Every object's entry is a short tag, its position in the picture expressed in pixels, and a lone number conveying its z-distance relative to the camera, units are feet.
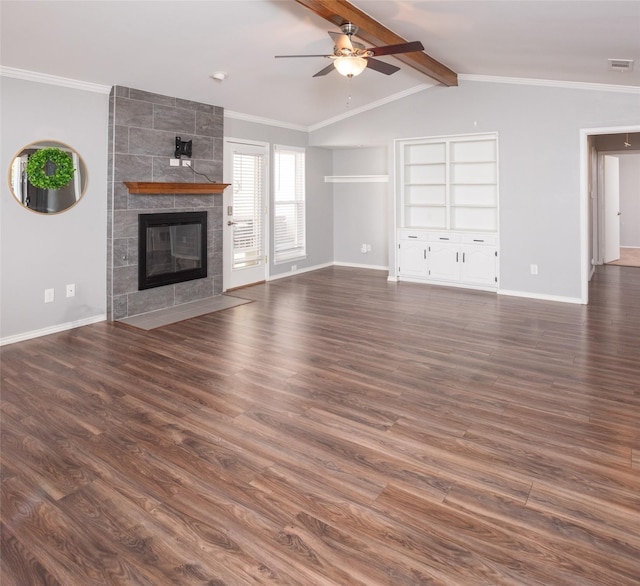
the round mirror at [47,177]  14.96
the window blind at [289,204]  26.09
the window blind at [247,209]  23.29
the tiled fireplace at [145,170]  17.42
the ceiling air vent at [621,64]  14.67
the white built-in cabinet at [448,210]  22.98
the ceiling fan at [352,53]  12.67
